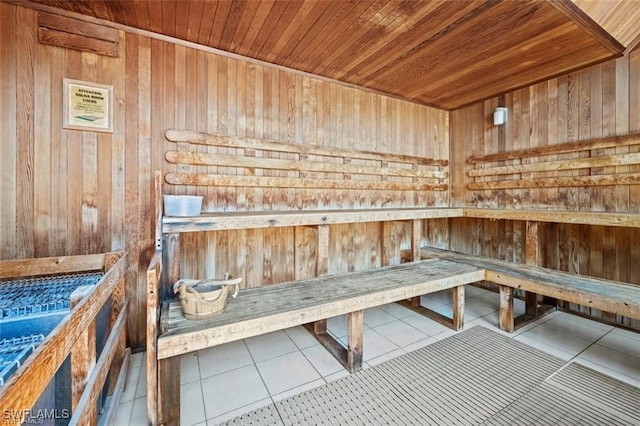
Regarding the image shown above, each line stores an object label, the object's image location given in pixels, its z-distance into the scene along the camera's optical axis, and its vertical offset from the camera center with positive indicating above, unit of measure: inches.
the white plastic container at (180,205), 70.2 +2.0
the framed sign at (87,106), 74.6 +28.8
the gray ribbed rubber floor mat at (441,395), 57.6 -41.0
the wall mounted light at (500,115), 125.9 +42.8
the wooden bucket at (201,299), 58.8 -17.9
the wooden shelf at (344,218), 68.6 -1.6
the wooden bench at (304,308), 52.9 -22.0
